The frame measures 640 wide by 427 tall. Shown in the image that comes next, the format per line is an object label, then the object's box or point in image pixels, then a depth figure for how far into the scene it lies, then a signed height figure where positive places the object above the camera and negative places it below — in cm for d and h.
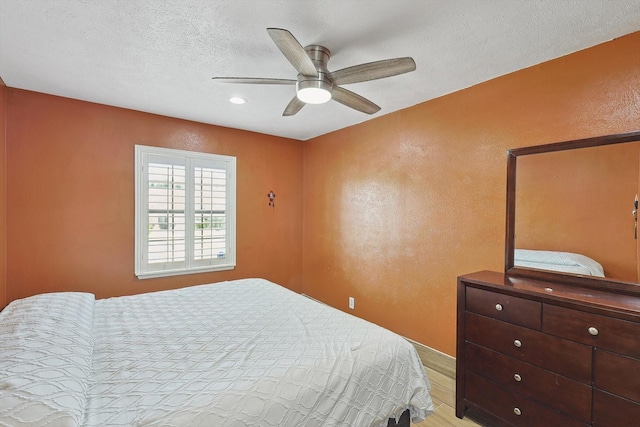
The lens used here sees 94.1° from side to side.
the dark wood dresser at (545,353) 145 -78
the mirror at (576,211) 175 +2
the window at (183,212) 323 -3
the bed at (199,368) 107 -72
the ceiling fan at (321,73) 155 +82
